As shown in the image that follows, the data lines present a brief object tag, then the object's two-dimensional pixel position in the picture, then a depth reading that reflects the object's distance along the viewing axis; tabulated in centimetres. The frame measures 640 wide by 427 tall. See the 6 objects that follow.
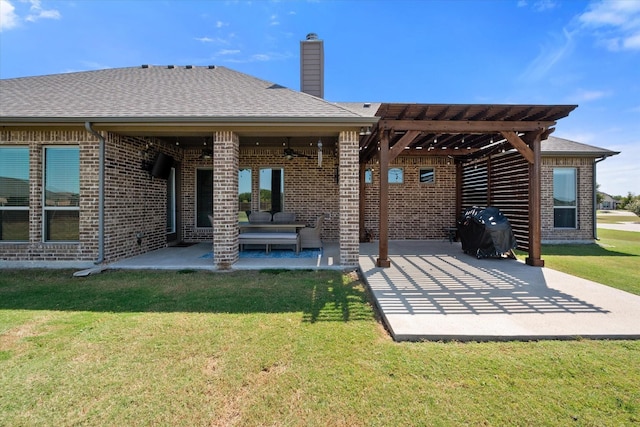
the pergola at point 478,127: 563
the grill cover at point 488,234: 664
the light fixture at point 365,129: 579
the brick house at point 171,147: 574
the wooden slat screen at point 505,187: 689
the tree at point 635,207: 2847
